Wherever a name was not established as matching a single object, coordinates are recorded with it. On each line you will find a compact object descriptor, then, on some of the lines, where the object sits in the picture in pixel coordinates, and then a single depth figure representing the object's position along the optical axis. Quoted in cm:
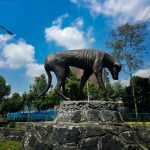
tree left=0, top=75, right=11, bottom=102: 2723
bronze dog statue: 384
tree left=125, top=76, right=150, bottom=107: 1611
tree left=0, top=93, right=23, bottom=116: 2163
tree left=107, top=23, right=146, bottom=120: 1262
